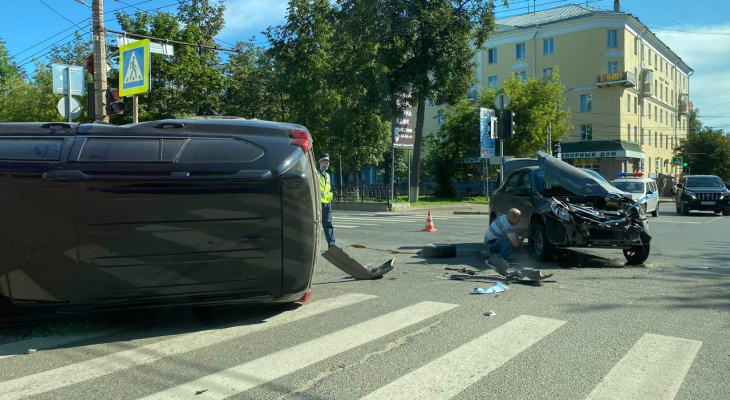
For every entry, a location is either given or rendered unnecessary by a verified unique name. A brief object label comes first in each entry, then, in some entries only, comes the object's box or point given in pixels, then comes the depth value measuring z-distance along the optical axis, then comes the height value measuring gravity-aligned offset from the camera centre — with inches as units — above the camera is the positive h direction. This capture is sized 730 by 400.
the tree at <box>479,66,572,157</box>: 1481.3 +196.2
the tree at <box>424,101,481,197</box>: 1521.9 +111.2
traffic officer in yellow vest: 407.2 -8.9
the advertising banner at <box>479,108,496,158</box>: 979.9 +92.0
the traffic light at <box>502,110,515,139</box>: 765.3 +83.6
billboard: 1061.1 +123.0
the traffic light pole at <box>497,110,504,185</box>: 774.5 +84.7
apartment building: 1871.3 +420.5
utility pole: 513.3 +132.0
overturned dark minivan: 175.5 -8.9
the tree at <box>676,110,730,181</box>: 2251.5 +128.7
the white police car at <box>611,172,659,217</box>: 803.1 -8.9
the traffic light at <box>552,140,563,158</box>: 1224.5 +83.3
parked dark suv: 856.3 -21.3
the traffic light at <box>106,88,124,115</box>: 502.6 +79.6
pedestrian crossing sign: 537.6 +120.5
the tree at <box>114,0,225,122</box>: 1077.8 +227.1
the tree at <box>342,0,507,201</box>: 1029.8 +284.8
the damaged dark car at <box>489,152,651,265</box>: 328.2 -18.9
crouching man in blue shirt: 340.8 -32.8
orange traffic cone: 579.8 -45.1
